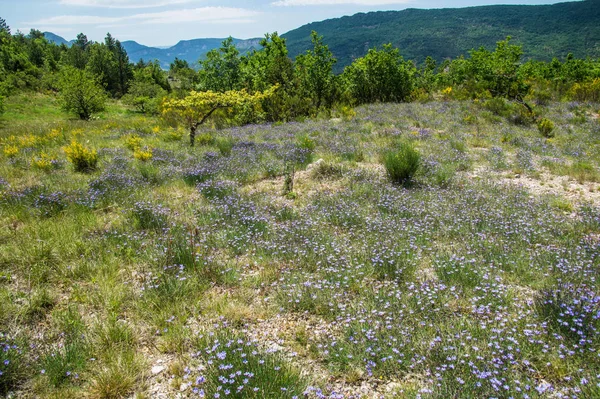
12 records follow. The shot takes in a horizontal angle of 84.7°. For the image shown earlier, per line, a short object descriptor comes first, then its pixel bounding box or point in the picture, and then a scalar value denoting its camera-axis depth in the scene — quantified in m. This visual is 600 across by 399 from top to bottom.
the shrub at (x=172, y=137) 14.92
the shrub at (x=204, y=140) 13.91
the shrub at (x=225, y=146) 12.11
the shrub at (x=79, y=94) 31.58
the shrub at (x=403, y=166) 8.79
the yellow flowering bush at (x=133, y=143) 12.60
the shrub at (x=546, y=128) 14.11
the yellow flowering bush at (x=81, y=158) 9.82
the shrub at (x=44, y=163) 9.81
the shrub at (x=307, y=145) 12.12
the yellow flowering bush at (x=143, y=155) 10.80
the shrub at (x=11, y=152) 11.07
